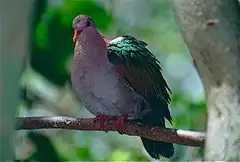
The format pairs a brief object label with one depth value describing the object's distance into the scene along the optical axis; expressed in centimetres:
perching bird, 400
